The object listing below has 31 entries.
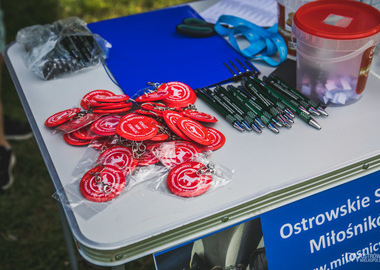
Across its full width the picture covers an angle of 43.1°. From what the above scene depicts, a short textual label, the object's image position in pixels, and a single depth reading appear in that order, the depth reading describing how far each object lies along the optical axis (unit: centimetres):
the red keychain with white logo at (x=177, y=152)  108
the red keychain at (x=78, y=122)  116
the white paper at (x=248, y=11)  164
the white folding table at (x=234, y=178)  93
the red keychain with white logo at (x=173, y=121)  109
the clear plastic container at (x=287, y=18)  137
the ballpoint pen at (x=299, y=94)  119
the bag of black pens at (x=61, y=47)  142
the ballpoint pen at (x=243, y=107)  119
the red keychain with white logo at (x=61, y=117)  118
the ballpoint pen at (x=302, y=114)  116
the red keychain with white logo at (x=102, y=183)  100
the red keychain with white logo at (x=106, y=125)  112
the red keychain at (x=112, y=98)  120
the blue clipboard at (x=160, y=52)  139
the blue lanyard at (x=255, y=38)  143
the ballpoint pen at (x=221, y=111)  119
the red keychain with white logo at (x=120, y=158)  106
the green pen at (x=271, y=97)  120
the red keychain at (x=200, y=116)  117
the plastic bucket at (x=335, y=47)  113
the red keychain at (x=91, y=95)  127
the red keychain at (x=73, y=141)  115
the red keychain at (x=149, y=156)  107
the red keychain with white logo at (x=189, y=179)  100
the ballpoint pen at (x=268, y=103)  118
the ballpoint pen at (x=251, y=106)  117
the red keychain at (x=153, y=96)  121
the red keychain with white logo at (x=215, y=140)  112
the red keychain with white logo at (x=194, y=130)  109
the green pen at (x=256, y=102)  119
